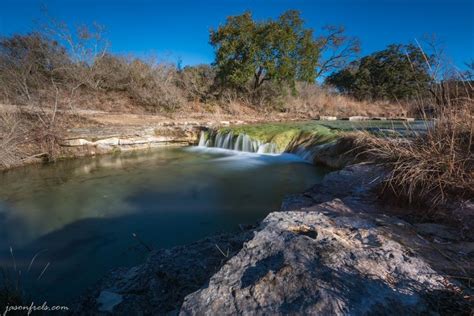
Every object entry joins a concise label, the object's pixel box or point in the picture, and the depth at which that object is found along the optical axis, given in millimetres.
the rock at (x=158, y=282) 1585
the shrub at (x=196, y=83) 17422
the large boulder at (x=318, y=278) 980
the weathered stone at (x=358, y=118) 16569
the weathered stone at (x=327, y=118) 16047
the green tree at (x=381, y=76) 22969
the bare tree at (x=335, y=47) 22438
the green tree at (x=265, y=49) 15688
